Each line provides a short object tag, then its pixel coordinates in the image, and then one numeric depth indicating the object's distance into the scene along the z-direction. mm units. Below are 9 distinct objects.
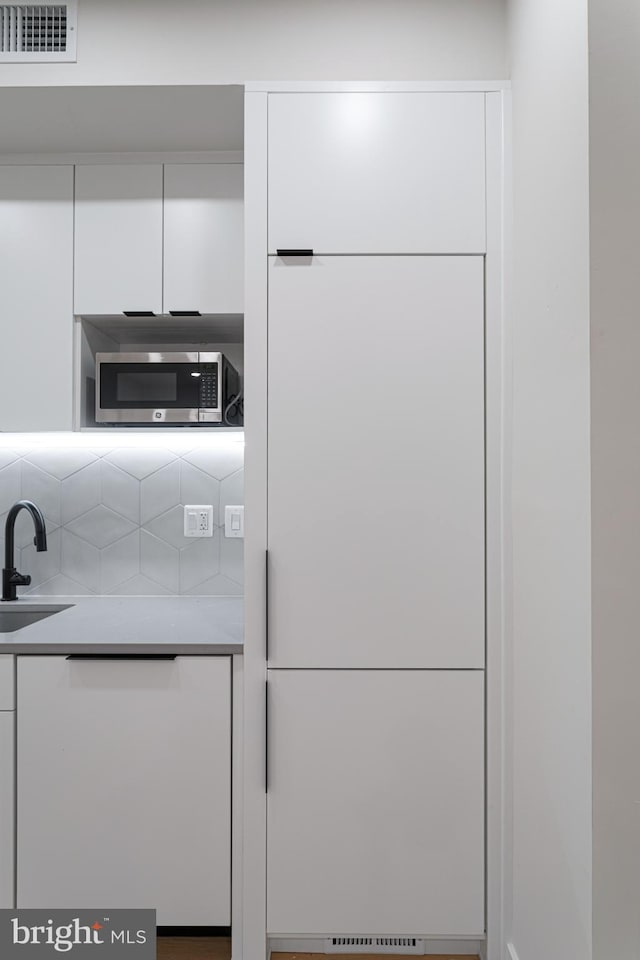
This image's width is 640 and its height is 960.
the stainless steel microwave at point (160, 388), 1914
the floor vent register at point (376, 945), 1601
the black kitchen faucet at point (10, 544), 2049
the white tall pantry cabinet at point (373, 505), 1550
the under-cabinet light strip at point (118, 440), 2189
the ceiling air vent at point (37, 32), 1646
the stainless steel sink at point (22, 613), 2092
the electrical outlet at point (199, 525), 2219
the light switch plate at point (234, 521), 2213
